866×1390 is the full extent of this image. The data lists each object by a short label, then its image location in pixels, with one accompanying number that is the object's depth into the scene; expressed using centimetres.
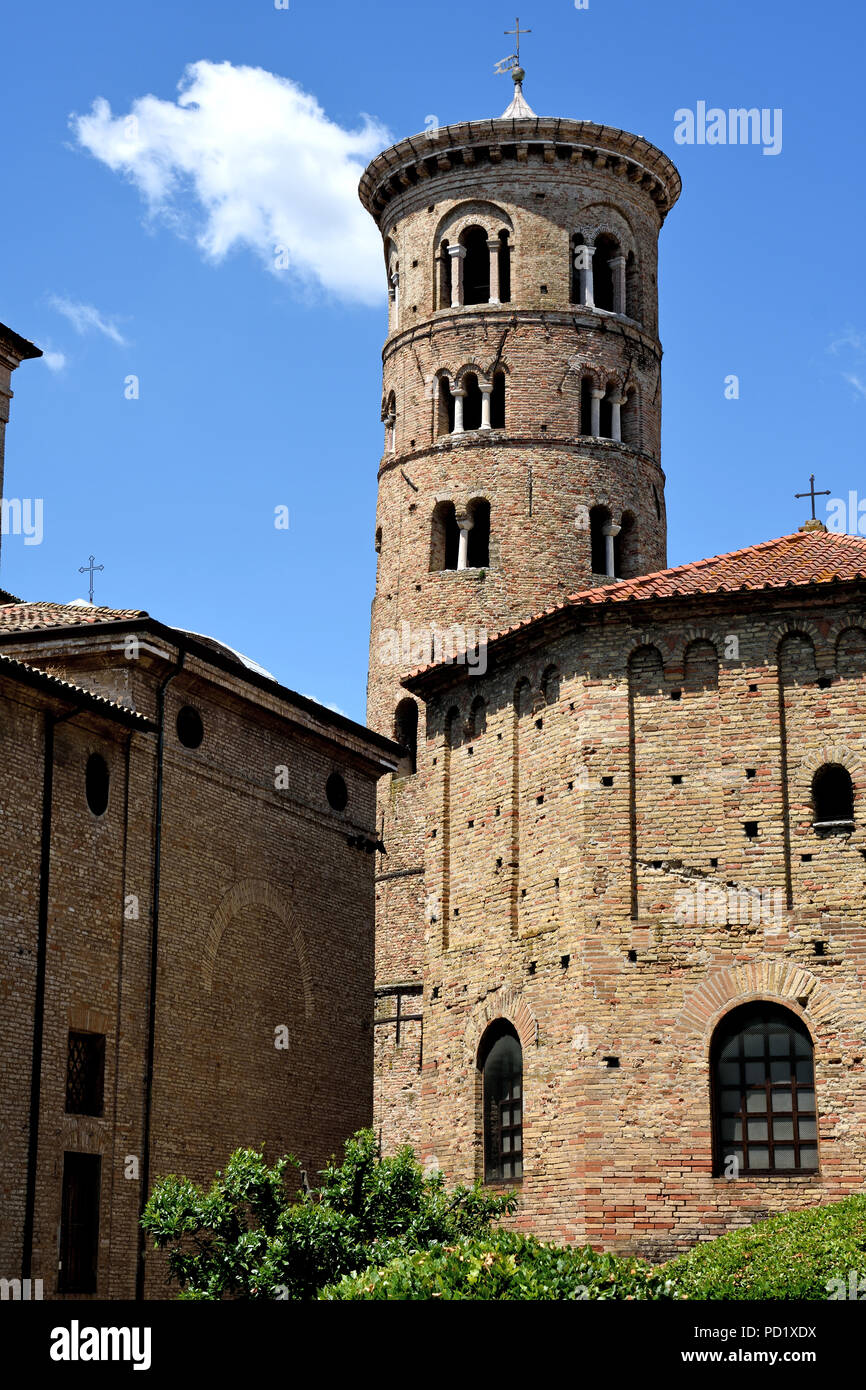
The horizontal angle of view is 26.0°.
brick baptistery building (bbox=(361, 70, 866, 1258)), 2025
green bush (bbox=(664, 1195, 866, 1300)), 1670
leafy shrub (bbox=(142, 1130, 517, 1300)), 1842
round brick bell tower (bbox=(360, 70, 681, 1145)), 3953
